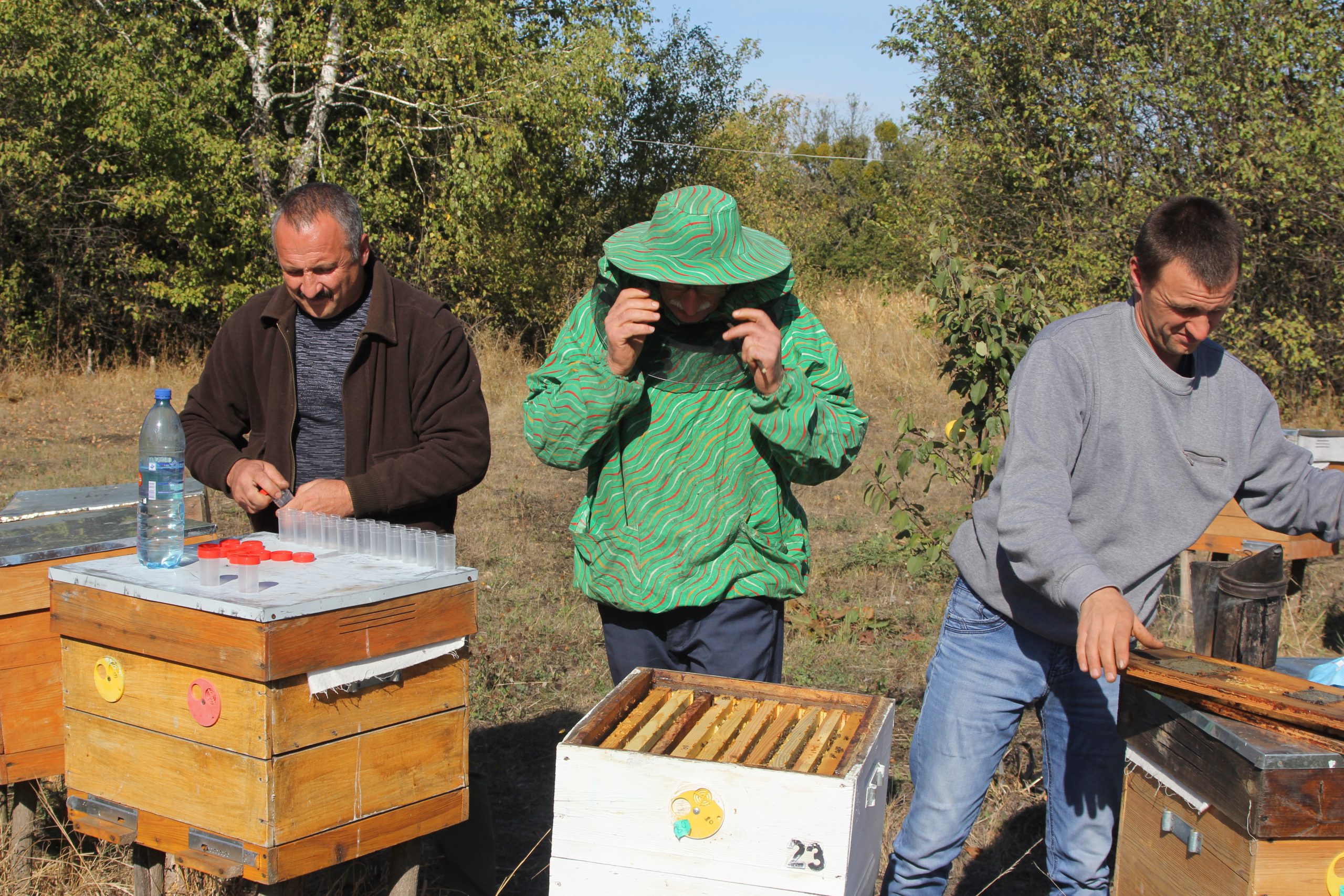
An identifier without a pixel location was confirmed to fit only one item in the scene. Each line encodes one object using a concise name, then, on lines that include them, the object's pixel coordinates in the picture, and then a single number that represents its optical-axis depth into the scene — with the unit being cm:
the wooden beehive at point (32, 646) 290
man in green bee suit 258
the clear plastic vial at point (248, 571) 234
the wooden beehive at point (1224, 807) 182
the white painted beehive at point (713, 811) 198
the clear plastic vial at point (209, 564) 236
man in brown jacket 312
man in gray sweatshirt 234
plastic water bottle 254
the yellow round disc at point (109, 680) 240
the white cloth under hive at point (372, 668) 224
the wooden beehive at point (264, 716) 219
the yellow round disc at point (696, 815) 202
